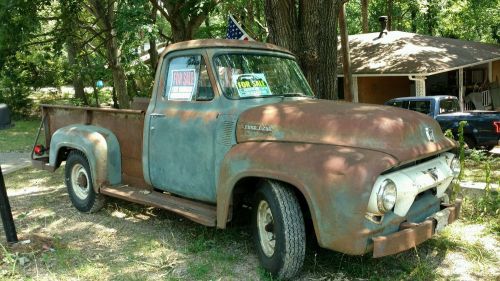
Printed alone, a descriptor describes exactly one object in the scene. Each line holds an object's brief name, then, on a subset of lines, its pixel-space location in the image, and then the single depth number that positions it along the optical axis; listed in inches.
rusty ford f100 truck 146.3
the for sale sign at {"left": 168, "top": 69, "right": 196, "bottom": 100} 204.8
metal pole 196.1
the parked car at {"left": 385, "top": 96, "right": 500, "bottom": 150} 439.5
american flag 390.1
